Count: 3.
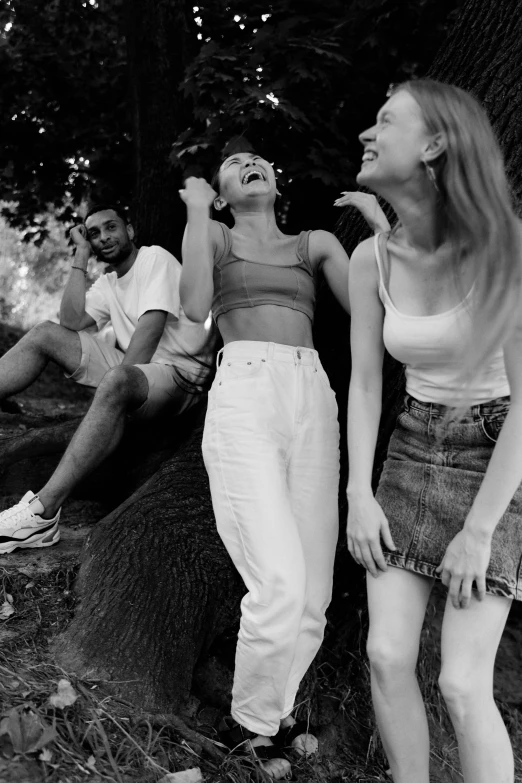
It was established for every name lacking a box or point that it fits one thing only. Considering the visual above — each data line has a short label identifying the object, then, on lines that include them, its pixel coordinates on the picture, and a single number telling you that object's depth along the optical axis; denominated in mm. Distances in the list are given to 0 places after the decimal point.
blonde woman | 2109
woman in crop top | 2561
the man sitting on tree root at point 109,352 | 3637
